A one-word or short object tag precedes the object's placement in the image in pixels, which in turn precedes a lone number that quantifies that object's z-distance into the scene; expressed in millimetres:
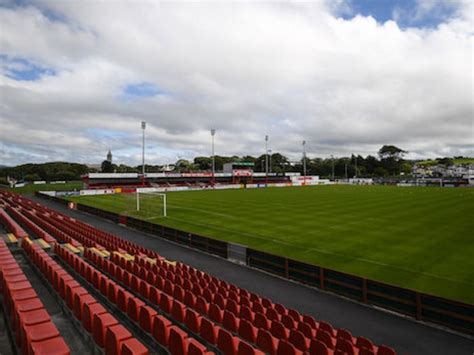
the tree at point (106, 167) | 151250
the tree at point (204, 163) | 173375
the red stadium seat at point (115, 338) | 5444
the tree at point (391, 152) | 177250
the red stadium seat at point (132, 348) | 5047
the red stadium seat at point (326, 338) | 6758
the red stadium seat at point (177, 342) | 5816
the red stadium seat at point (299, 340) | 6636
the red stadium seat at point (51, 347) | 5062
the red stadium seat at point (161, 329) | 6492
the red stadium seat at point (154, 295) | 8923
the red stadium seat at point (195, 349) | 5285
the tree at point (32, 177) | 107600
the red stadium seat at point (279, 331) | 7122
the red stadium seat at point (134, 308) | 7621
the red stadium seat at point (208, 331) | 6780
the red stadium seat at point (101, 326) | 6227
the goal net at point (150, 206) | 33812
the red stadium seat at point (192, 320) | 7316
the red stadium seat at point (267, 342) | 6382
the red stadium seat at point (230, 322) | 7562
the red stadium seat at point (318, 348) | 6150
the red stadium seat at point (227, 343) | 6039
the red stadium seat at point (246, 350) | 5473
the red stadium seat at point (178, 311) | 7887
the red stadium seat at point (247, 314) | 8023
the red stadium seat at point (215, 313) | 8094
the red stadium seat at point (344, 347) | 6393
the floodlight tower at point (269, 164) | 145888
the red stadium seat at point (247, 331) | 7059
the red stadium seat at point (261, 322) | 7526
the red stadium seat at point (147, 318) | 7070
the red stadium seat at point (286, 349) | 5922
